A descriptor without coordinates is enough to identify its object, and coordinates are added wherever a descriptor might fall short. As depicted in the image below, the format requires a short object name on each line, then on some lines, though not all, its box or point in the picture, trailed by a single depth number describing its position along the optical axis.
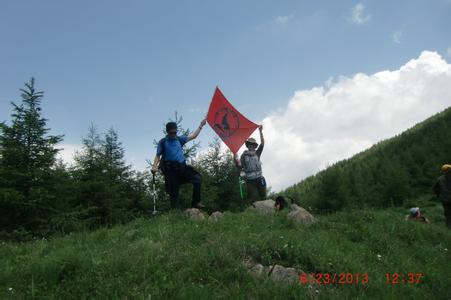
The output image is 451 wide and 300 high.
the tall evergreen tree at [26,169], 12.68
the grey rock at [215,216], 7.84
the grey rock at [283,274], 4.81
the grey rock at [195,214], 7.82
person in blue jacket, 8.64
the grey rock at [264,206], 9.48
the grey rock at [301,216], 7.99
